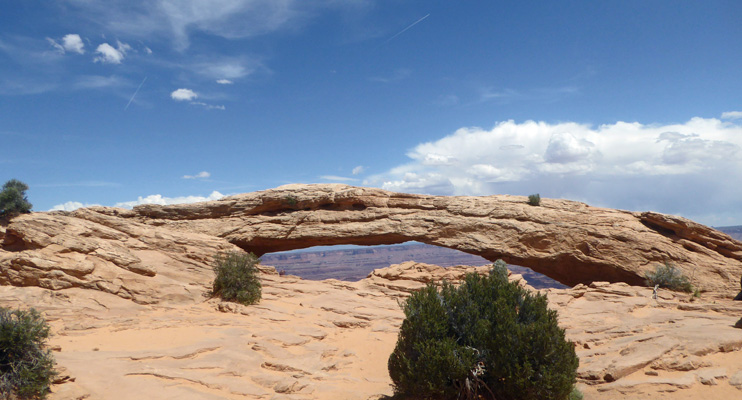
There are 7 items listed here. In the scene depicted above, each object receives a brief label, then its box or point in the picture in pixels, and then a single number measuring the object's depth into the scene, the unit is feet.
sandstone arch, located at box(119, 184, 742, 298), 65.87
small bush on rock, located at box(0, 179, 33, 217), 49.47
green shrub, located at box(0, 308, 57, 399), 21.77
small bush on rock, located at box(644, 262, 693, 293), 59.52
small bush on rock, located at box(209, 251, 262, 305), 49.49
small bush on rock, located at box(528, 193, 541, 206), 74.43
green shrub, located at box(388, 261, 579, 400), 22.81
